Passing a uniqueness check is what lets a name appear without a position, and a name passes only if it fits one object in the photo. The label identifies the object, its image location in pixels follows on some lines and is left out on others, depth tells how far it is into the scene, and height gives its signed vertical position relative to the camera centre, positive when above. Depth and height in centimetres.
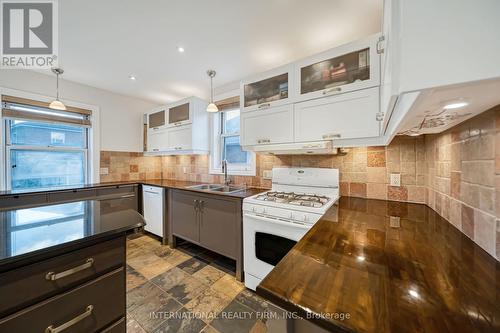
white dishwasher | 279 -66
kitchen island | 65 -43
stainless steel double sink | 256 -32
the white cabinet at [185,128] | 281 +61
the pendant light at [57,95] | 209 +99
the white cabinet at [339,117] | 145 +42
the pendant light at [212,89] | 219 +119
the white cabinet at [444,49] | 43 +29
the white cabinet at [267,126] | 188 +43
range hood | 164 +17
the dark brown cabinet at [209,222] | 197 -69
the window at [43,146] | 238 +28
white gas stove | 148 -41
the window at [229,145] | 277 +33
